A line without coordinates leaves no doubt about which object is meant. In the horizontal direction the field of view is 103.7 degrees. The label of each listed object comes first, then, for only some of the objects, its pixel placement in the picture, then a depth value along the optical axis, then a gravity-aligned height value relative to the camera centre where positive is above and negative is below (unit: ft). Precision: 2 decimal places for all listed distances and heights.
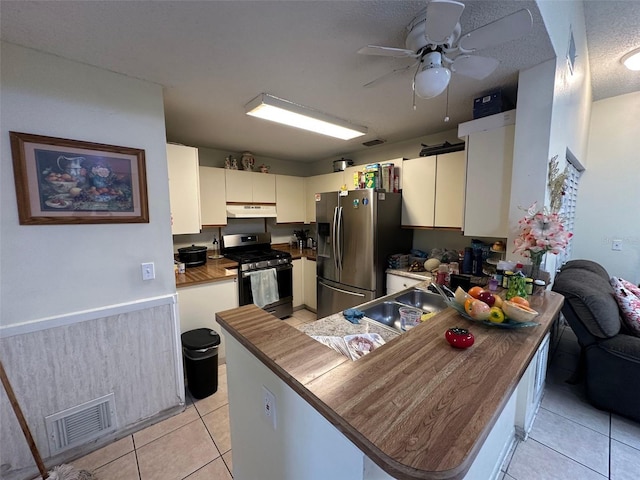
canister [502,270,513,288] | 5.24 -1.29
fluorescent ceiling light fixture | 6.44 +2.92
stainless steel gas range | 9.77 -1.90
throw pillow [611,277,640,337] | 6.13 -2.22
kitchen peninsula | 1.84 -1.62
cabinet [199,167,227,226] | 10.18 +0.89
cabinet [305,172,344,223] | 11.92 +1.61
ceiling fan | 3.08 +2.47
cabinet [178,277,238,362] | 7.68 -2.72
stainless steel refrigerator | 9.09 -0.93
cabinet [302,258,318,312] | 11.93 -3.13
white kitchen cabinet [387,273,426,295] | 8.61 -2.28
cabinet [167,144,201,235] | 8.09 +1.01
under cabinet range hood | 10.94 +0.33
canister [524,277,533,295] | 5.08 -1.38
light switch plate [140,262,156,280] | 5.82 -1.23
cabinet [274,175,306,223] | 12.60 +0.96
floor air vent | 5.03 -4.29
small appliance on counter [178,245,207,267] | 9.40 -1.42
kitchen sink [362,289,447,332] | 5.52 -2.11
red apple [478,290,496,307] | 4.02 -1.29
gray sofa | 5.65 -3.02
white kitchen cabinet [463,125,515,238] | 6.09 +0.90
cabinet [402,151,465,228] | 8.26 +0.95
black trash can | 6.77 -3.95
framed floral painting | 4.55 +0.73
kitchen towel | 9.90 -2.75
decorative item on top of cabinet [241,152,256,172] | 11.70 +2.66
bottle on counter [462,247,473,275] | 7.82 -1.35
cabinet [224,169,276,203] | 10.91 +1.43
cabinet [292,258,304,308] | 11.91 -3.05
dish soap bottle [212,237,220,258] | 11.68 -1.34
